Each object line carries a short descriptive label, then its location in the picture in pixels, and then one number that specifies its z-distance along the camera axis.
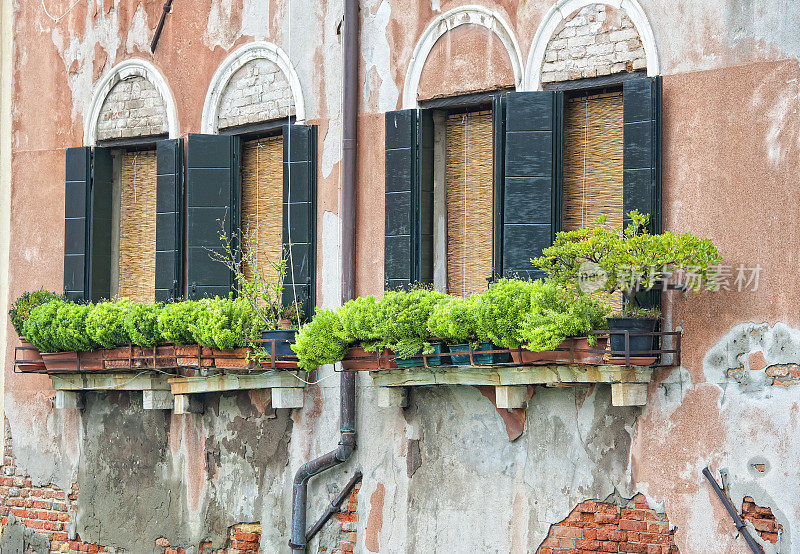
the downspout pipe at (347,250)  17.65
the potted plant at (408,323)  15.78
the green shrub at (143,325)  18.33
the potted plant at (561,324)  14.28
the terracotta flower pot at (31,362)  20.23
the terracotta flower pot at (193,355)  17.79
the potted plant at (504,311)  14.76
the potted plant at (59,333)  19.26
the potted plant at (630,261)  13.99
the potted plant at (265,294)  17.25
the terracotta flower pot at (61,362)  19.57
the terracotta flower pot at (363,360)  16.26
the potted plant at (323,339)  16.33
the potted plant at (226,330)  17.39
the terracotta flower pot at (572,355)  14.49
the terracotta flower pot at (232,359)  17.51
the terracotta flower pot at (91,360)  19.29
